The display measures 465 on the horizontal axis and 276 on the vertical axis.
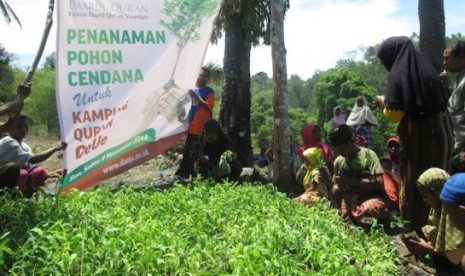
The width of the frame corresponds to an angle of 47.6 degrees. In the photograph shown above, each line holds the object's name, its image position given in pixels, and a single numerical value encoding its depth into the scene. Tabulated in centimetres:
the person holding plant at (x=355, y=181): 473
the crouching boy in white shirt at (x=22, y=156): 527
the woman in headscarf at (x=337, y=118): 980
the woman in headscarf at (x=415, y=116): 417
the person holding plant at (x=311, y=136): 643
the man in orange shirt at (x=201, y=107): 664
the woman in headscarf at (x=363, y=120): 878
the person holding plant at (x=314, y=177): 552
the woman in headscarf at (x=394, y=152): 621
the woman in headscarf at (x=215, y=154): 624
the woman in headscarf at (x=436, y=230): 342
